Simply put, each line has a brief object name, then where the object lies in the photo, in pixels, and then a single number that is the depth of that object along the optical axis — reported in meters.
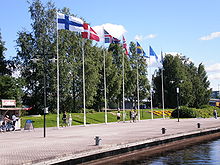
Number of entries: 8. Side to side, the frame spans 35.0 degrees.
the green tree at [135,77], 76.69
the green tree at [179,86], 87.00
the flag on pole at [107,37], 41.50
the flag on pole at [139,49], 48.56
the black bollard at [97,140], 17.76
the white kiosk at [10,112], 34.20
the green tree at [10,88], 47.06
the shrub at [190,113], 59.88
